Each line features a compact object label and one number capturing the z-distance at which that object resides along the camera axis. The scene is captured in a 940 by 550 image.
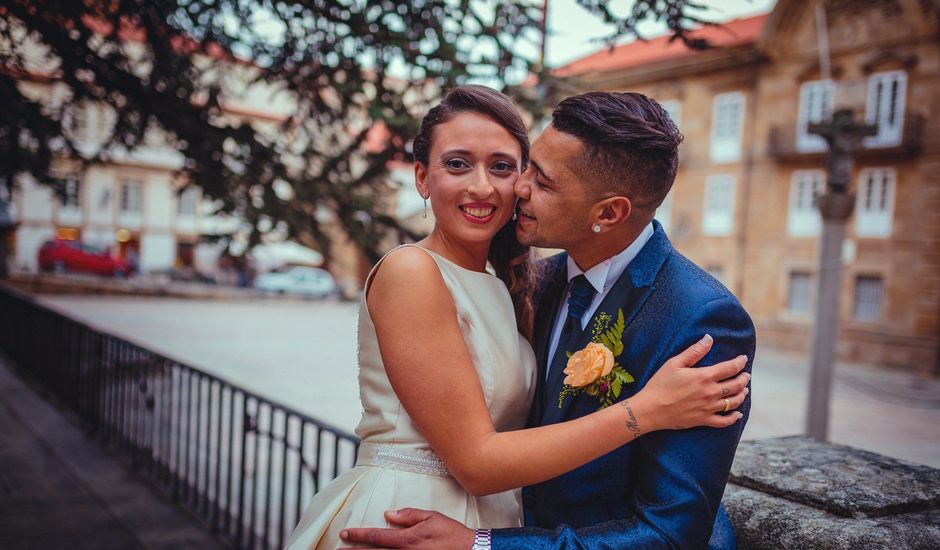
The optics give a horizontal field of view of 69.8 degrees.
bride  1.58
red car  32.94
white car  37.41
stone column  8.16
